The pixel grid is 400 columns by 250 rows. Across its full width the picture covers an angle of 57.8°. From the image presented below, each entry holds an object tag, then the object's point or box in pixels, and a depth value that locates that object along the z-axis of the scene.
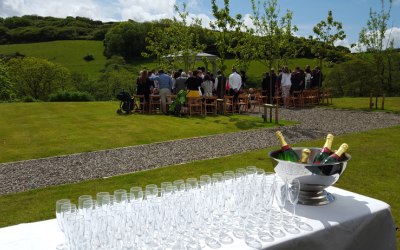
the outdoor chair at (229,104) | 17.94
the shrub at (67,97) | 26.66
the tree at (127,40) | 56.81
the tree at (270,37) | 18.39
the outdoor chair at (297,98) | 21.09
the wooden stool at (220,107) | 18.03
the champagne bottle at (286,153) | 3.31
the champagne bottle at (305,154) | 3.20
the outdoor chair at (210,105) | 17.35
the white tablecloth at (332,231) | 2.41
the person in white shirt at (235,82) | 18.02
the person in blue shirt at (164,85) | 17.00
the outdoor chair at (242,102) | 18.58
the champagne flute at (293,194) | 2.68
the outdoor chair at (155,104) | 17.56
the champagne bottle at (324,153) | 3.22
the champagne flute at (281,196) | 2.68
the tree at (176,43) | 23.09
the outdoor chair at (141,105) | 17.47
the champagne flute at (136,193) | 2.73
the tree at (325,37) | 23.31
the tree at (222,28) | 16.78
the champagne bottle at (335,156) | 3.05
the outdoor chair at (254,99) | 19.75
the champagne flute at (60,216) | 2.25
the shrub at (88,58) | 59.12
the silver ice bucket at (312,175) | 2.88
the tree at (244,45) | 17.81
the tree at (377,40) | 19.98
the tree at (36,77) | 35.72
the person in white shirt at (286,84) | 20.61
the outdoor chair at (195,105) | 16.94
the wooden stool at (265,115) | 14.31
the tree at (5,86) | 30.13
